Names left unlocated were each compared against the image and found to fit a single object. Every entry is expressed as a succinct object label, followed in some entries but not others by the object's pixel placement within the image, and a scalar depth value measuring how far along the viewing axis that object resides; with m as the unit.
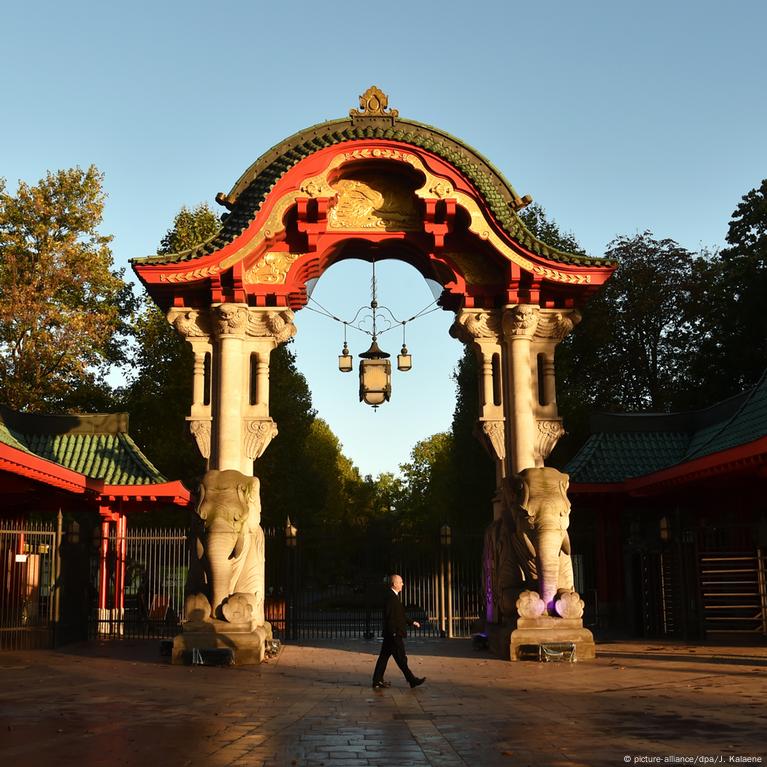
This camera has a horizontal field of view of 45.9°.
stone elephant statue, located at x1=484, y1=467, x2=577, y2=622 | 15.77
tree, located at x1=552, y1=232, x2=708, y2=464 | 38.84
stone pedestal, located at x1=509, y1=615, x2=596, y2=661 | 15.53
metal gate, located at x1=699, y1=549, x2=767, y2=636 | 19.17
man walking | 12.05
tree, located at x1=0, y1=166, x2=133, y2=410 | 32.88
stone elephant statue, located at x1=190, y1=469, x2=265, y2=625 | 15.33
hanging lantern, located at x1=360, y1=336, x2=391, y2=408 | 17.45
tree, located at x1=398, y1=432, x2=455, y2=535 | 66.78
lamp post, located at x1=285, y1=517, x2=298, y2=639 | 19.64
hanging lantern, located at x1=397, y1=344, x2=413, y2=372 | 18.30
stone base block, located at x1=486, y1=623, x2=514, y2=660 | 15.84
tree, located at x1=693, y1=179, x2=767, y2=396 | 33.03
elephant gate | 16.84
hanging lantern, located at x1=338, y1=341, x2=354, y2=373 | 18.17
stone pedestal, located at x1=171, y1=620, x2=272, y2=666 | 15.19
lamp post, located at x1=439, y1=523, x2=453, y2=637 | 19.89
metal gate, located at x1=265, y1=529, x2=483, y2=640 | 20.36
